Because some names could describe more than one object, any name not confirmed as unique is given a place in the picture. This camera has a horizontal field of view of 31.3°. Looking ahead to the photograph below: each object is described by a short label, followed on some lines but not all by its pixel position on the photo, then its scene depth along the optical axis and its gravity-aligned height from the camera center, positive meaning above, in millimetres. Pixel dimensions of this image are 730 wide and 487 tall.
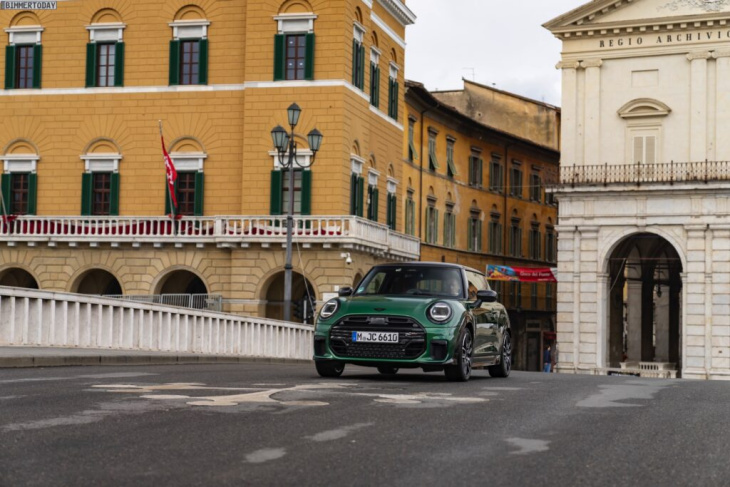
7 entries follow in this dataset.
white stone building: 47719 +5484
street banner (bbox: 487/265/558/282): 54875 +1469
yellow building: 46969 +5847
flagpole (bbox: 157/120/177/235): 46938 +3359
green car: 16109 -215
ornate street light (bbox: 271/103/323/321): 33781 +4098
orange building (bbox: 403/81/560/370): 61719 +6304
